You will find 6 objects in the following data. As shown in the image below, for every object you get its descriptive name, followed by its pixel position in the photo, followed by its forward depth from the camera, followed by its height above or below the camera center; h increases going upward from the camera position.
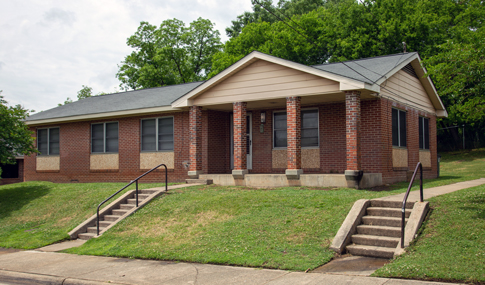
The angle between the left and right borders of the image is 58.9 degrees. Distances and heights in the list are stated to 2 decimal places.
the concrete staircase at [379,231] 7.95 -1.41
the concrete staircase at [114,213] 11.60 -1.44
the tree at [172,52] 43.06 +11.40
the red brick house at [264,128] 14.25 +1.34
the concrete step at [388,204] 9.14 -0.97
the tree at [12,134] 16.53 +1.14
